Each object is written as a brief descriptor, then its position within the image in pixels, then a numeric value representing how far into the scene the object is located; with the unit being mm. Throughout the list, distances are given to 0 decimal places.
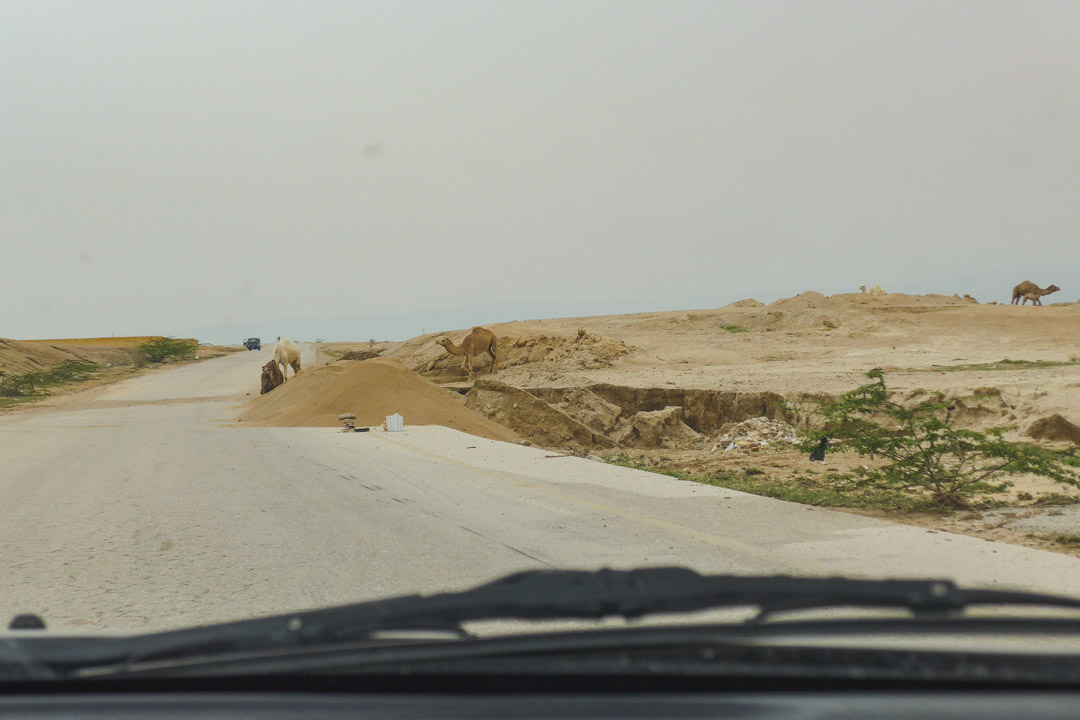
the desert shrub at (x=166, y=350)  77375
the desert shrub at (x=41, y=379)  41688
